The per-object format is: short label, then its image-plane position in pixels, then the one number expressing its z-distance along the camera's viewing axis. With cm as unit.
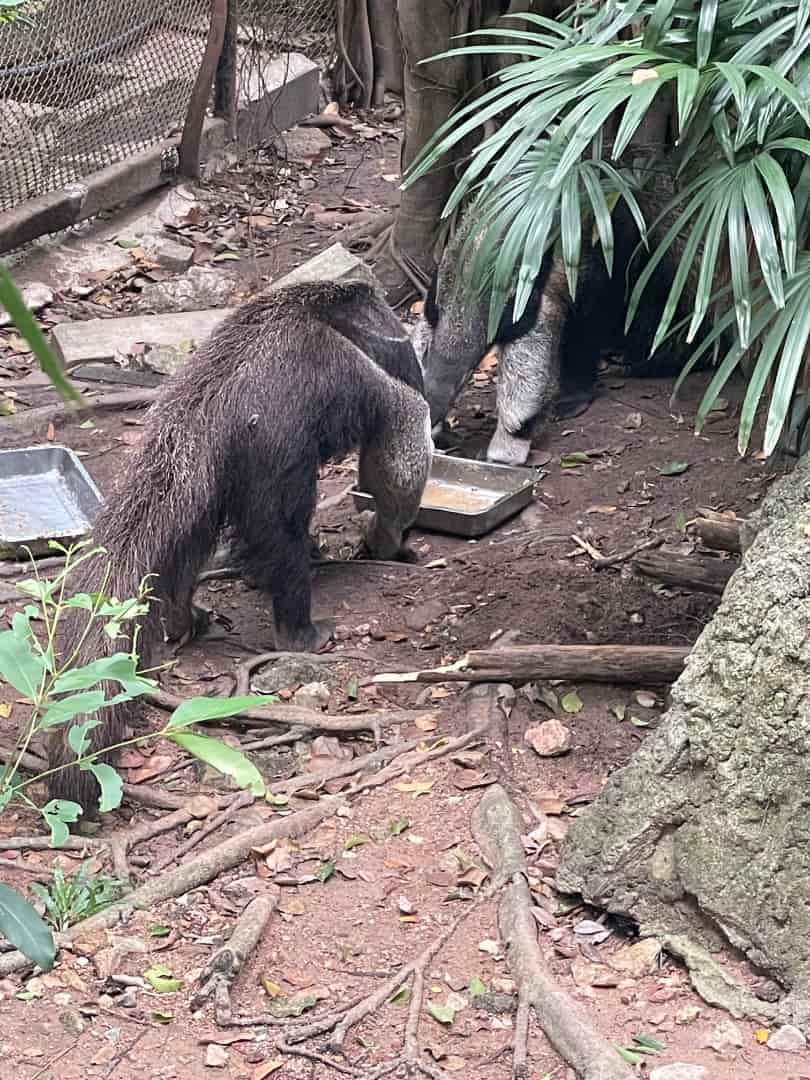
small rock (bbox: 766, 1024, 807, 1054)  284
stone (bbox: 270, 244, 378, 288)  656
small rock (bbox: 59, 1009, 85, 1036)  289
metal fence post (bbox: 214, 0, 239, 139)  961
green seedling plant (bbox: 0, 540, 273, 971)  172
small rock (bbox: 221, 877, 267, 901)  349
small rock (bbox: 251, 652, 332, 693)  475
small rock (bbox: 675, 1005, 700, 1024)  295
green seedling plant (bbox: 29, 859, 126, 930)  327
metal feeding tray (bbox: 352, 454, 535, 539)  599
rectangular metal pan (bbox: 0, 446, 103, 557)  555
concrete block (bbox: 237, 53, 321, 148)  1027
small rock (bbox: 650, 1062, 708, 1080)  271
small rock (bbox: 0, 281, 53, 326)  802
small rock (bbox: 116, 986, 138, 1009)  300
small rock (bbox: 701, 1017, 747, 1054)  285
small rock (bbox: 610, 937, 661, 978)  314
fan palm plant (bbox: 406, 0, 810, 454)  329
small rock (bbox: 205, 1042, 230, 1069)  283
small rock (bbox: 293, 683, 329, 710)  459
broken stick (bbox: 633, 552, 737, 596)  453
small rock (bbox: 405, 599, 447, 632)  517
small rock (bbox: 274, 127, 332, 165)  1053
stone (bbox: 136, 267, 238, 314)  824
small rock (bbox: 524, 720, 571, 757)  405
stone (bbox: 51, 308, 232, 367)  747
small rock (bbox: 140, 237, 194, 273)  873
